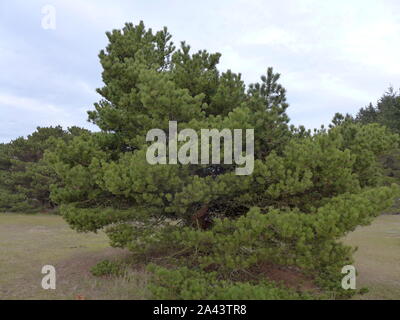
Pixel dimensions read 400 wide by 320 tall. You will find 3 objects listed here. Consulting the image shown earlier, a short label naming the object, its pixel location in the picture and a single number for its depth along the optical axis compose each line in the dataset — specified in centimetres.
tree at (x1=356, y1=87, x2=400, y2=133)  2981
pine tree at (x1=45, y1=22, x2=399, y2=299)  648
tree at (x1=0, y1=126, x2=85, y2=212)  3016
